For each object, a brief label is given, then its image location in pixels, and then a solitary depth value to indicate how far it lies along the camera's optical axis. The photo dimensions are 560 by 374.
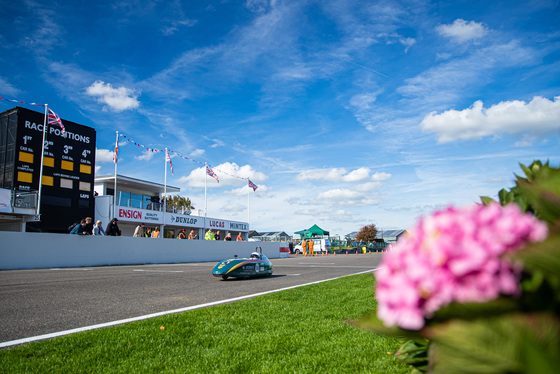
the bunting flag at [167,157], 33.78
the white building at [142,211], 33.31
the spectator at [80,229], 17.08
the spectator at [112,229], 18.86
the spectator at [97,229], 17.95
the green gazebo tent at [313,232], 56.65
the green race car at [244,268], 10.62
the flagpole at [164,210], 38.72
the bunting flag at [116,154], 29.46
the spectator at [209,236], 25.29
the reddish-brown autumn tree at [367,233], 80.25
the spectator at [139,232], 20.81
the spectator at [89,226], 17.55
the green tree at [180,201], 68.01
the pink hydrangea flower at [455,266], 0.67
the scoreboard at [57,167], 25.69
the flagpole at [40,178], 25.00
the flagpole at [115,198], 29.28
